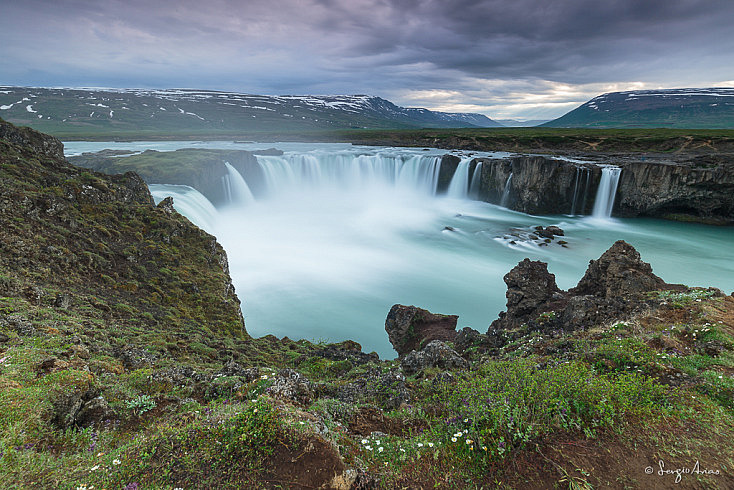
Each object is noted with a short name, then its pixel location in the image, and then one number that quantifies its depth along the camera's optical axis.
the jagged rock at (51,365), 5.48
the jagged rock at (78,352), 6.46
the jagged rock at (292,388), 5.83
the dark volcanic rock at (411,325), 14.48
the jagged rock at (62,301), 9.13
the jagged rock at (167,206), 17.98
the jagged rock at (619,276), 11.48
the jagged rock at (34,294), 8.79
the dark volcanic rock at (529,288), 13.02
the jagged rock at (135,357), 7.41
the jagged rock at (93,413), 4.89
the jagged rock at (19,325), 6.80
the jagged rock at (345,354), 12.10
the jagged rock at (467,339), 10.89
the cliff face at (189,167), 36.59
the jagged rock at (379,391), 6.49
